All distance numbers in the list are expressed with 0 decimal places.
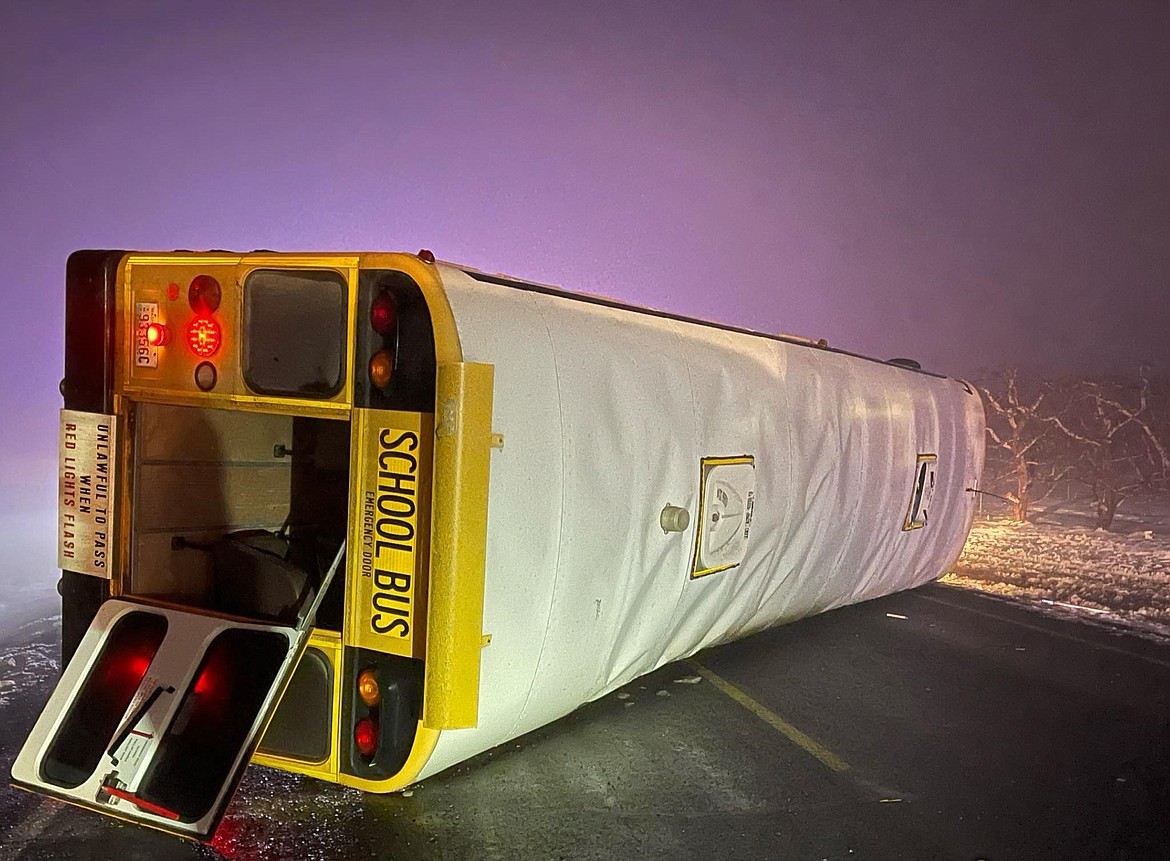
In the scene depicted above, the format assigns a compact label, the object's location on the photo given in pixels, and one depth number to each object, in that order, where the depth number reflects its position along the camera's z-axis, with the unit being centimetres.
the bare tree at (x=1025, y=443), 1950
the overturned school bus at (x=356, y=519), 325
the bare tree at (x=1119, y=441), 1825
